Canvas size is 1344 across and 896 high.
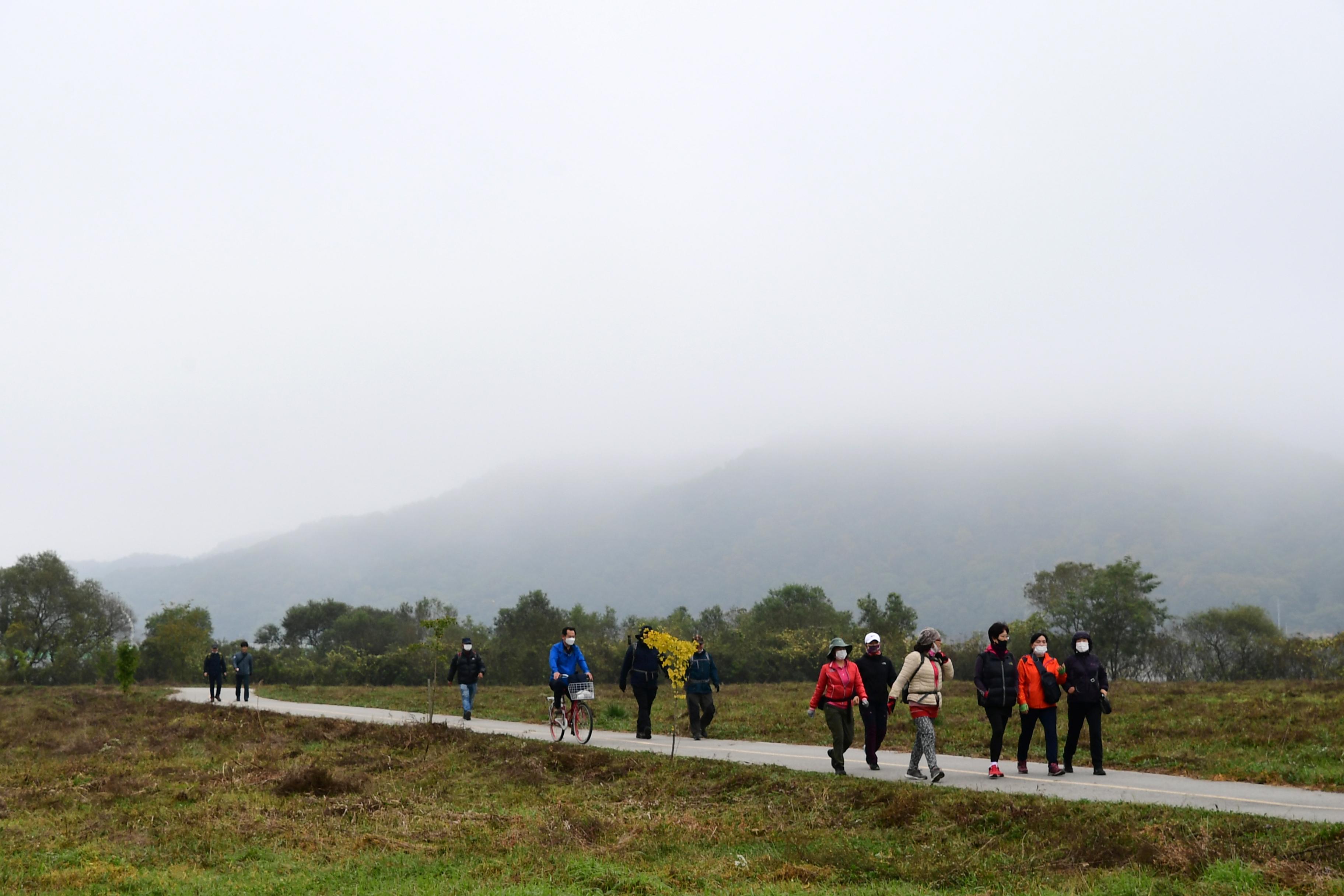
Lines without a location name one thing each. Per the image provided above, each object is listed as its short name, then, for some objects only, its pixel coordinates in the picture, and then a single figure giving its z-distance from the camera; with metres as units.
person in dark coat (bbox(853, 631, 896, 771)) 15.92
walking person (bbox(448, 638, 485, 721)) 25.05
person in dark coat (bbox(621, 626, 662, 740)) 20.55
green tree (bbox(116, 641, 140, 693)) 40.28
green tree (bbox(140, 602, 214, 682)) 63.41
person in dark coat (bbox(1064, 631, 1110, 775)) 14.64
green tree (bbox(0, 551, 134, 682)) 71.44
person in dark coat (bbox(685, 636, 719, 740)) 20.22
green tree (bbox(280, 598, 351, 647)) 103.81
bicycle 20.42
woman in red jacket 15.28
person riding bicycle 20.61
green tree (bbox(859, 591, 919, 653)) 68.75
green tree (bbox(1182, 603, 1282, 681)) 62.91
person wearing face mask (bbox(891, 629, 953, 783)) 14.45
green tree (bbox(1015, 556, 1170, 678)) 70.06
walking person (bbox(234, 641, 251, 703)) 34.62
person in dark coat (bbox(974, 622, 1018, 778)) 14.65
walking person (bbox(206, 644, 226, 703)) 35.22
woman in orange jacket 14.80
